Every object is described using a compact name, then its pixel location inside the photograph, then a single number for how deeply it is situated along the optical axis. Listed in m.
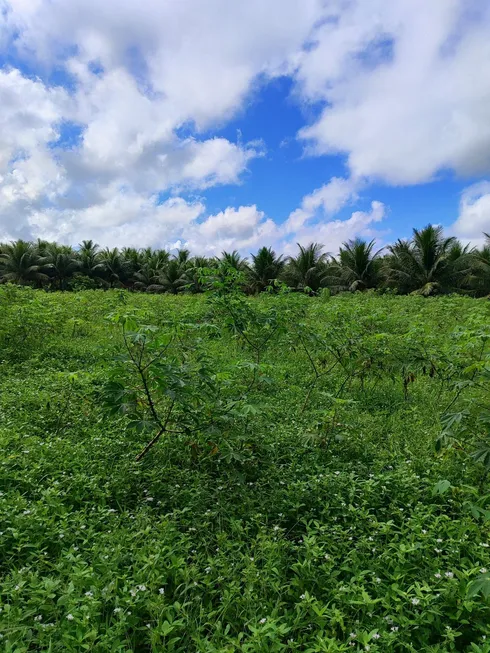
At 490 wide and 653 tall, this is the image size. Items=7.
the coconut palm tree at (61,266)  26.33
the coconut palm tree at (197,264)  25.52
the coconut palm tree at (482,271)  19.06
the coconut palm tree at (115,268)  28.33
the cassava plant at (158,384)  2.74
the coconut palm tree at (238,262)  25.86
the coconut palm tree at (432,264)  19.47
